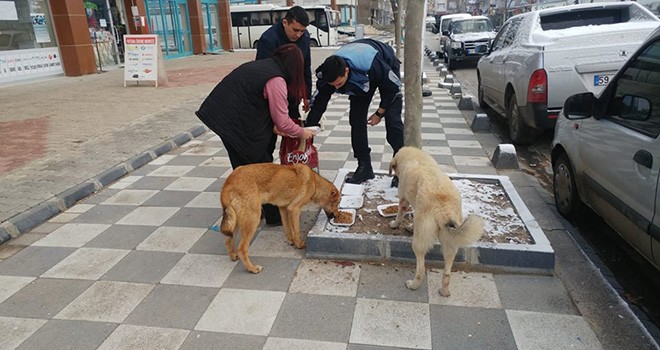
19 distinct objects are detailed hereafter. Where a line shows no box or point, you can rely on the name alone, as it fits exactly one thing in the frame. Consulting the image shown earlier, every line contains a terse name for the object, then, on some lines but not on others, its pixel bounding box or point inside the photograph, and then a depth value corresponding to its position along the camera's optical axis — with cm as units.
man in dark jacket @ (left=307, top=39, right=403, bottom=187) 380
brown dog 310
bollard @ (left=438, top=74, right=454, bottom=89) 1159
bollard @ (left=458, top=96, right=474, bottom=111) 902
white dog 260
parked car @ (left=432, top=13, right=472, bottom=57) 1903
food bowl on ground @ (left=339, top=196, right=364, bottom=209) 392
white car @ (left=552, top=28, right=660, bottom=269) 262
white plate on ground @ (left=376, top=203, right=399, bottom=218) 376
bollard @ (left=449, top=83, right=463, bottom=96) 1061
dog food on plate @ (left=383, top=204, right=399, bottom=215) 378
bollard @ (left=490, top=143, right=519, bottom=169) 536
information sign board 1112
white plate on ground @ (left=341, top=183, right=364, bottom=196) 416
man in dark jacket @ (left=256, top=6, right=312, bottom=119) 417
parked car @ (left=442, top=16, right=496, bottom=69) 1589
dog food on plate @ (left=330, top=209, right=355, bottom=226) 361
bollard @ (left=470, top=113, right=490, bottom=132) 719
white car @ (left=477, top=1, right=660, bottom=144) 529
